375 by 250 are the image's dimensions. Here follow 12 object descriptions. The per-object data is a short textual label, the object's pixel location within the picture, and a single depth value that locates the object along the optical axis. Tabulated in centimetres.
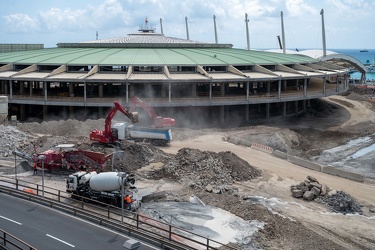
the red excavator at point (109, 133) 4550
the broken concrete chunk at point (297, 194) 3662
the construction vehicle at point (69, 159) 3872
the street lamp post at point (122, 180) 2655
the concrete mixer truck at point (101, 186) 3053
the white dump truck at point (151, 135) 4912
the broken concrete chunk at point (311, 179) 3825
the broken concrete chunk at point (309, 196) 3604
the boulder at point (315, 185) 3698
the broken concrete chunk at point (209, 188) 3616
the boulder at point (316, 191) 3628
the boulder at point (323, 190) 3662
